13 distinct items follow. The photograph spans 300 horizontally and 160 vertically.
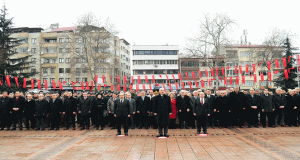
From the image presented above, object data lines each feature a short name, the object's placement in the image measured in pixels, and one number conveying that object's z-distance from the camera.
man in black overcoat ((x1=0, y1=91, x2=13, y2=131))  13.41
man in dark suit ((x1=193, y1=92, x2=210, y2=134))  10.99
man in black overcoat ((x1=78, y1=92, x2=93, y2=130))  13.06
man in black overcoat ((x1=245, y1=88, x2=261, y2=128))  12.97
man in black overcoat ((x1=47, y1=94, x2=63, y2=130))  13.24
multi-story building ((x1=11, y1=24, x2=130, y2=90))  60.56
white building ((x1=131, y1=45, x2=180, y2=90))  68.33
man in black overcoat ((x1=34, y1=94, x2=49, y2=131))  13.12
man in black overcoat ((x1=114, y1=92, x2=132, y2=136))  10.78
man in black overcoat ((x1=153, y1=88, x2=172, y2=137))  10.23
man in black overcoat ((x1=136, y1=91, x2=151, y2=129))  12.98
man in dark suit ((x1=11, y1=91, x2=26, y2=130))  13.27
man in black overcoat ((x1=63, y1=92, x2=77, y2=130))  13.34
